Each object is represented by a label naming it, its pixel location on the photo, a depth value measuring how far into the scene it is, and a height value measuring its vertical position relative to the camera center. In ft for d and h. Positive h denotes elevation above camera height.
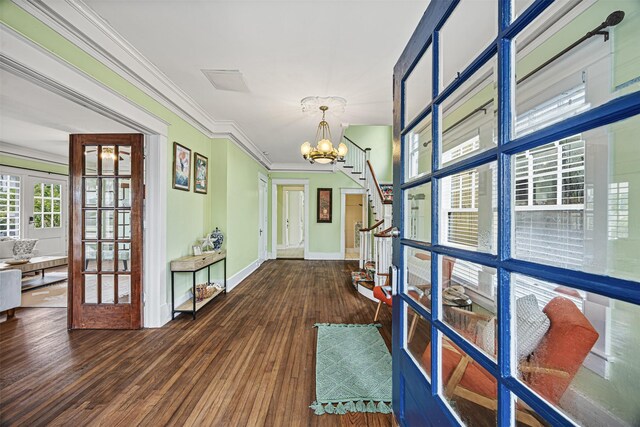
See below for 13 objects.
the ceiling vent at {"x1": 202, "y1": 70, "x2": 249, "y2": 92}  9.12 +4.64
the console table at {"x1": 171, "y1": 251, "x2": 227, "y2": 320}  10.85 -2.30
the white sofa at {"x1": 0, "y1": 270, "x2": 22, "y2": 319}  10.64 -3.15
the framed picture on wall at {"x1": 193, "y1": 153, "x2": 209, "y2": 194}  12.88 +1.92
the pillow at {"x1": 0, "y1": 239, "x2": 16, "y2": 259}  16.83 -2.30
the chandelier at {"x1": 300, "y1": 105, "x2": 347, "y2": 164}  13.42 +3.13
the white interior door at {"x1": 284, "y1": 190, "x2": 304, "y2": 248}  34.27 -0.68
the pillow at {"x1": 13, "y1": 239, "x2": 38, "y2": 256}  15.90 -2.13
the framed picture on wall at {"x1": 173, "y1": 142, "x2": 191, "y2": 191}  11.18 +1.94
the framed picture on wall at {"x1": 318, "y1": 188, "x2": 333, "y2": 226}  25.35 +1.01
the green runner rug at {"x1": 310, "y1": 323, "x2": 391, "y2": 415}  6.12 -4.21
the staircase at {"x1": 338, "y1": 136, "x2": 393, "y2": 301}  12.72 -0.87
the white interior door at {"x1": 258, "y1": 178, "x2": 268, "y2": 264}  22.30 -0.64
